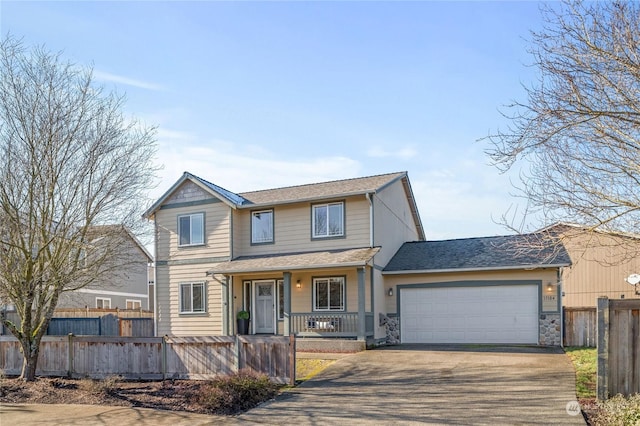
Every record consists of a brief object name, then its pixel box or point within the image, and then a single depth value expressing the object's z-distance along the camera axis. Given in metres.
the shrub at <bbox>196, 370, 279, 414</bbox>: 9.59
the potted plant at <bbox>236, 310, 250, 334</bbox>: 19.97
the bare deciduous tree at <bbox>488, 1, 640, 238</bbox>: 7.80
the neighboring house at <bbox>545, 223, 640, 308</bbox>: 23.75
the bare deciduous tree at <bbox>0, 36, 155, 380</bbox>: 11.82
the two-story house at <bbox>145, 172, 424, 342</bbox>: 18.33
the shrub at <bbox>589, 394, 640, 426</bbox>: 7.24
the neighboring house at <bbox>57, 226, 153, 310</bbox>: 29.15
